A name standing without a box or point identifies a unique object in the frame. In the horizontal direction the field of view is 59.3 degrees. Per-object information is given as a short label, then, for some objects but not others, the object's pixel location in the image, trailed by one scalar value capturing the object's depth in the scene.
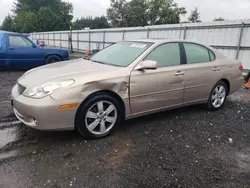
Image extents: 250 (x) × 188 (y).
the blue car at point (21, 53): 8.08
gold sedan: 2.89
